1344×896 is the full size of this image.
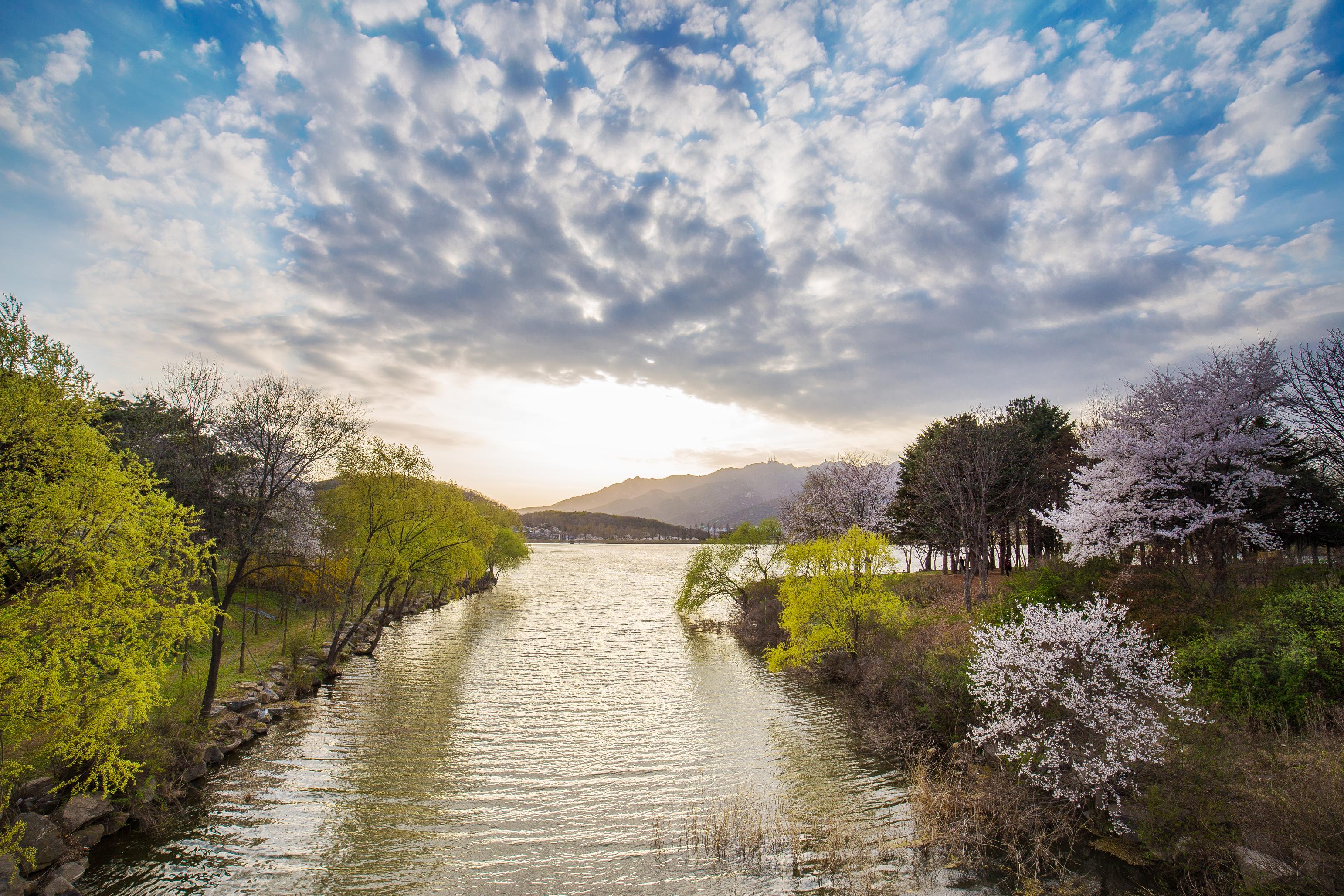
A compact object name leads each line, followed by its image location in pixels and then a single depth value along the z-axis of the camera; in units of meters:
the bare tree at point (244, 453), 19.75
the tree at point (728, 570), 43.53
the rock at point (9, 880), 9.86
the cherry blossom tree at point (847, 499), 46.53
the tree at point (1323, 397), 16.31
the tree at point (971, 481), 31.02
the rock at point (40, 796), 12.06
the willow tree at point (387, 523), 27.98
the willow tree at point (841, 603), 25.55
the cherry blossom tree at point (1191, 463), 19.59
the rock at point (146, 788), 13.70
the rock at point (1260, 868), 8.51
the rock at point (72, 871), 11.09
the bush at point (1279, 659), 13.07
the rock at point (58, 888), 10.52
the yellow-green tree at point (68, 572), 10.26
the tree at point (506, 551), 67.81
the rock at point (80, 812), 12.22
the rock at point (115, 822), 12.97
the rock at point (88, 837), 12.09
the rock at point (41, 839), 11.26
